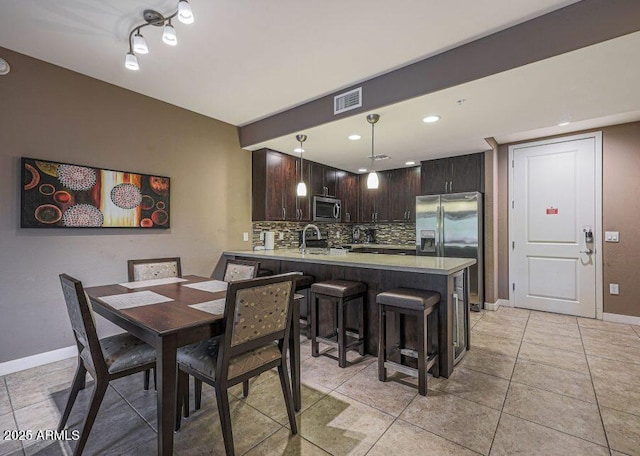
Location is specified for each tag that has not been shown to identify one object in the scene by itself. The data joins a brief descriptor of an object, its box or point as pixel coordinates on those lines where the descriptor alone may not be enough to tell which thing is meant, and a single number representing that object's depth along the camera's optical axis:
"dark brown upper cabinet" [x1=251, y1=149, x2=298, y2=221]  4.32
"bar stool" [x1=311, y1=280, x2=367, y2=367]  2.64
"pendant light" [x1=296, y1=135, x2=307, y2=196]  3.62
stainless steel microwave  5.11
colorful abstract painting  2.59
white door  3.97
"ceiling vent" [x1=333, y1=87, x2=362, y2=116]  2.96
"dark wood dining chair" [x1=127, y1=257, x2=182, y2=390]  2.75
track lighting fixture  1.74
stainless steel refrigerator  4.29
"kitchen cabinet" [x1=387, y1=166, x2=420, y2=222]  5.44
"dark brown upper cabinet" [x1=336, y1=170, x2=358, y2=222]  5.79
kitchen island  2.43
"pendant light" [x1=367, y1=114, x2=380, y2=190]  3.06
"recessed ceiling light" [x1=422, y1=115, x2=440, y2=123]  3.09
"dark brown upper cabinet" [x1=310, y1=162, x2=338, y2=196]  5.13
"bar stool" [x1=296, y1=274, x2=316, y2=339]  3.26
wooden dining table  1.37
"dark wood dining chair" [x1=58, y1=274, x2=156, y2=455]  1.54
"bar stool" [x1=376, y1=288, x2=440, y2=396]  2.19
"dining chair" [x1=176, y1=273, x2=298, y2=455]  1.51
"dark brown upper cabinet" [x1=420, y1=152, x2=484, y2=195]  4.49
